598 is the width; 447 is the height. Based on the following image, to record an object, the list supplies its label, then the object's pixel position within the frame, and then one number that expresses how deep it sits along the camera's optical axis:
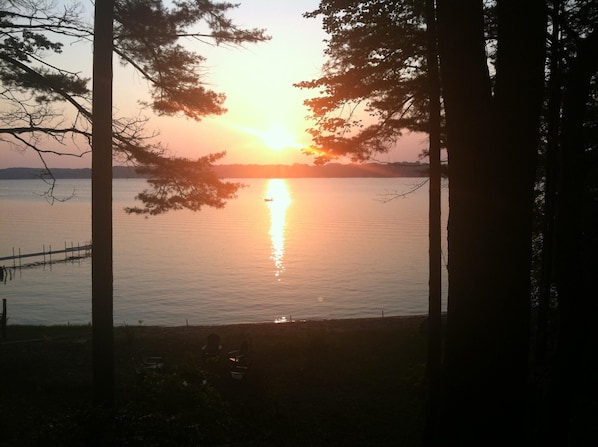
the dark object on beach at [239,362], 12.00
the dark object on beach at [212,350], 13.33
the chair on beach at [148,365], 11.56
